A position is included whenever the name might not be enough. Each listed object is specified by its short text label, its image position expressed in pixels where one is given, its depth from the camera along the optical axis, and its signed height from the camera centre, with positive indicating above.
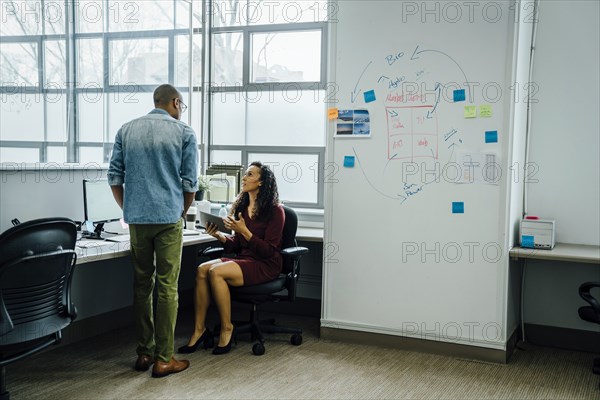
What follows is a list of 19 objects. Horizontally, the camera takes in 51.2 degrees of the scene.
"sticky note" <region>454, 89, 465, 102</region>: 3.40 +0.38
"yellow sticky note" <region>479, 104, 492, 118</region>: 3.36 +0.30
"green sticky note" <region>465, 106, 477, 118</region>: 3.39 +0.29
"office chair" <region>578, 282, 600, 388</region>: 3.11 -0.72
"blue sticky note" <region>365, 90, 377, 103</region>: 3.58 +0.39
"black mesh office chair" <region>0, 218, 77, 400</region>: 2.26 -0.48
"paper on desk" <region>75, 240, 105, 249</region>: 3.11 -0.43
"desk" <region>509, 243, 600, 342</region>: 3.23 -0.45
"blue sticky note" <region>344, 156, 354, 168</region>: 3.65 +0.01
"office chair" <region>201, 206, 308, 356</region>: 3.52 -0.72
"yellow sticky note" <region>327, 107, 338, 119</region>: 3.67 +0.29
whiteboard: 3.38 -0.07
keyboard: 3.35 -0.43
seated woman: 3.52 -0.54
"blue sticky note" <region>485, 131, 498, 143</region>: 3.36 +0.16
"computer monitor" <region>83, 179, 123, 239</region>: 3.45 -0.26
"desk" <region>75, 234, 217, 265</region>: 2.86 -0.44
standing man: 2.99 -0.20
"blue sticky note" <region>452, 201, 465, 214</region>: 3.44 -0.23
